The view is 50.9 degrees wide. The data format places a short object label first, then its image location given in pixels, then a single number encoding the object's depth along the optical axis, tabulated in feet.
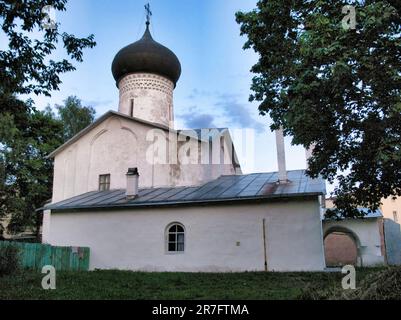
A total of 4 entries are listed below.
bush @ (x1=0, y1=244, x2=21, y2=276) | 38.40
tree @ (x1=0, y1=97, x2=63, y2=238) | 83.10
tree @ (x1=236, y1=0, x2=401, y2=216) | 29.48
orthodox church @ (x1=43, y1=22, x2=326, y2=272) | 52.49
